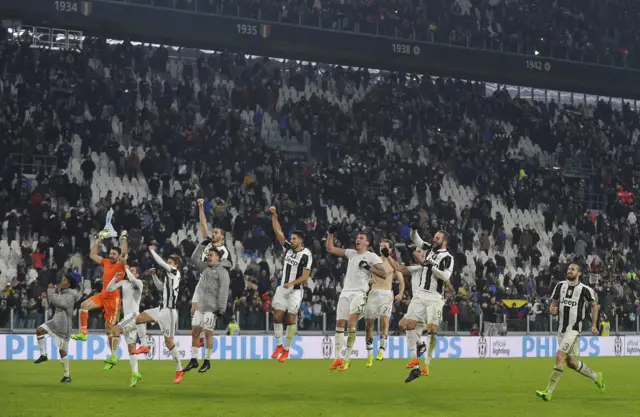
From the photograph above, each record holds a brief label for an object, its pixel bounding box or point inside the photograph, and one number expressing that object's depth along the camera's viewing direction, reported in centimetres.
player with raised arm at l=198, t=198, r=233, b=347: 2205
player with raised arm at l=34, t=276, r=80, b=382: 2353
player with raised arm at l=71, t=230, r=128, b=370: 2408
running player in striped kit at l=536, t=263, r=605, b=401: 1916
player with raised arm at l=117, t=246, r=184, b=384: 2388
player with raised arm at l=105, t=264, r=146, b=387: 2338
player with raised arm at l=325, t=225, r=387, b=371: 2494
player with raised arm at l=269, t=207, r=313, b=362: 2467
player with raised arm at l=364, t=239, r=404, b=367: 2628
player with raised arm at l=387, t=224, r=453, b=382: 2270
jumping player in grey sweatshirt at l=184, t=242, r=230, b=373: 2195
